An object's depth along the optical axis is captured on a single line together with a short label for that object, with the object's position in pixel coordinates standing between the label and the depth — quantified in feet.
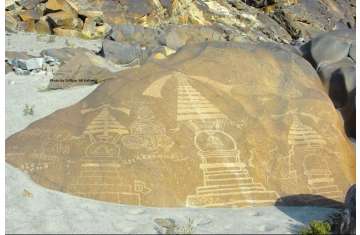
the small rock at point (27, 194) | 21.91
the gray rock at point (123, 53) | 47.19
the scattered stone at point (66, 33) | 68.95
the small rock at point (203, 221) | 20.39
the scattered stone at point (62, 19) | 70.64
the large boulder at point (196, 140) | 23.47
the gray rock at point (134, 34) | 61.05
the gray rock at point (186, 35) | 57.31
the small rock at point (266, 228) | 19.64
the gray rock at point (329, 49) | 34.04
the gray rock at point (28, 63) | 43.50
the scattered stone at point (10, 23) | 66.93
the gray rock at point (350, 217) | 17.98
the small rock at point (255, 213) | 21.95
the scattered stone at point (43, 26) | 70.18
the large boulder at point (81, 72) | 38.63
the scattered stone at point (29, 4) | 76.84
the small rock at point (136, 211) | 21.33
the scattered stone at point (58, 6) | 73.67
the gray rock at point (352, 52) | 33.86
